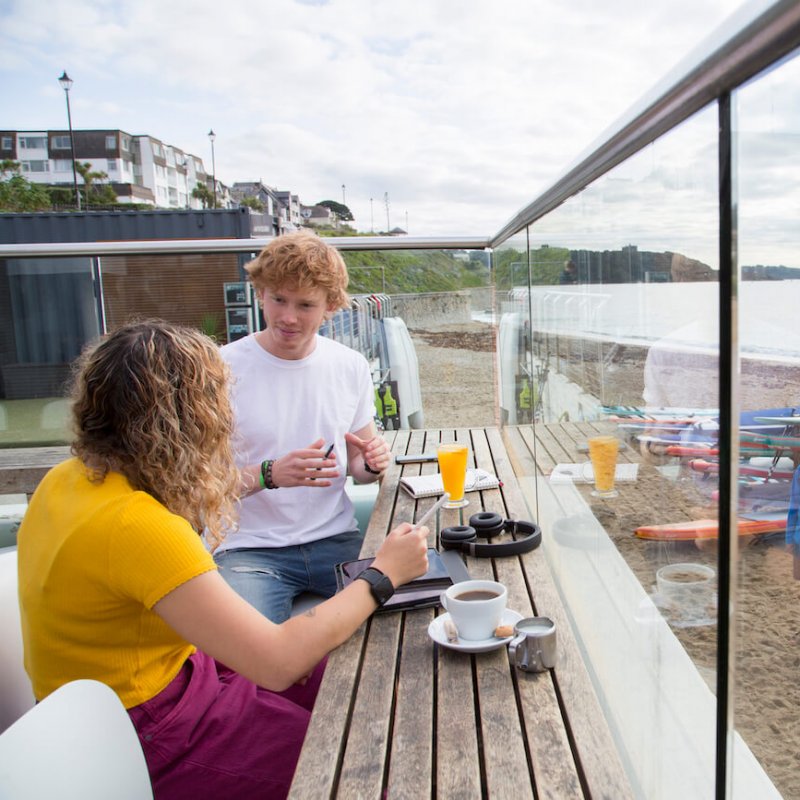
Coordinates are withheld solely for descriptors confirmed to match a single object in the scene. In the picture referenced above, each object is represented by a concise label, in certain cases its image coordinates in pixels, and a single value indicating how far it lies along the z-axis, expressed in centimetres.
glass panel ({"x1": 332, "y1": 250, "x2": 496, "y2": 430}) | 388
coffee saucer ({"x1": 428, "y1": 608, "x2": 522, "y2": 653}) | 115
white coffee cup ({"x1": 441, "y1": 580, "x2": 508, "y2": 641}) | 117
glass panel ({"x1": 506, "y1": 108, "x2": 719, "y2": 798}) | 82
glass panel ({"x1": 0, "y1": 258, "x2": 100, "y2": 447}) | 356
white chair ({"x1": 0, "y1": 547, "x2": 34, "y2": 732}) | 127
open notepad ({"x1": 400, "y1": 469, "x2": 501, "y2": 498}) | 204
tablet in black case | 135
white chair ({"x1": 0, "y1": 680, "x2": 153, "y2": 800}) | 78
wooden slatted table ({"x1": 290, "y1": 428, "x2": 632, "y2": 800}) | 87
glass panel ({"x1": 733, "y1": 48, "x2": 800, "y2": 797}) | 65
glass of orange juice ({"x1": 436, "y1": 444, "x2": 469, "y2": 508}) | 188
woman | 113
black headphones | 156
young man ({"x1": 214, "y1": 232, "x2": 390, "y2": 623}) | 198
